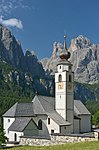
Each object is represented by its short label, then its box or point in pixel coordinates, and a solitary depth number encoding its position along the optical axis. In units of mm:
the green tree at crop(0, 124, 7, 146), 36469
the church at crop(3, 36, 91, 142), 45875
